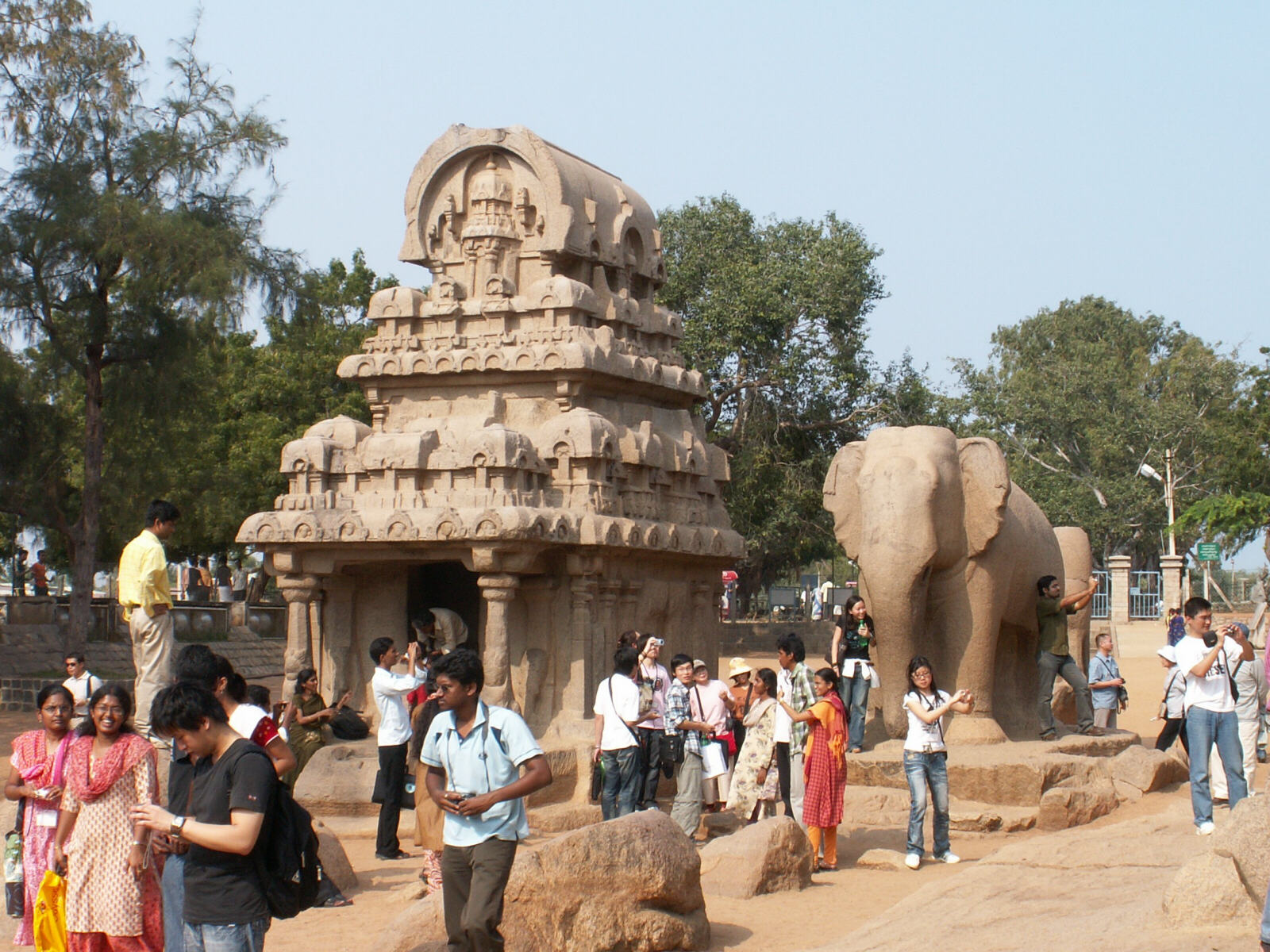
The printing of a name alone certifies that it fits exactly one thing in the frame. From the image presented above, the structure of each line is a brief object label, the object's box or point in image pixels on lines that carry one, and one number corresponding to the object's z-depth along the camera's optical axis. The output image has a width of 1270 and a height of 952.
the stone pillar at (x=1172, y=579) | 32.56
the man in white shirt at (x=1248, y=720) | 11.53
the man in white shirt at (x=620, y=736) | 10.63
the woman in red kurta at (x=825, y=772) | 10.23
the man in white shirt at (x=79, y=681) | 10.88
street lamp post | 40.91
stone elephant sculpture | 12.55
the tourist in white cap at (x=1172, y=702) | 12.38
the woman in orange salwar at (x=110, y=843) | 6.32
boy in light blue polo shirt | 6.30
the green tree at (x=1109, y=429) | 42.03
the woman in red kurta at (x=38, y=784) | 7.23
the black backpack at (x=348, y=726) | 13.05
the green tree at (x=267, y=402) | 31.66
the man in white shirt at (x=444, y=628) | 13.92
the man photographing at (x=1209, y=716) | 10.00
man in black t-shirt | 5.18
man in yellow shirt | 10.59
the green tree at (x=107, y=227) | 21.06
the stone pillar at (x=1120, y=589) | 33.31
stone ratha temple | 13.06
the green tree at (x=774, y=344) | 31.72
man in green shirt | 13.64
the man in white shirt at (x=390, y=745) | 10.77
